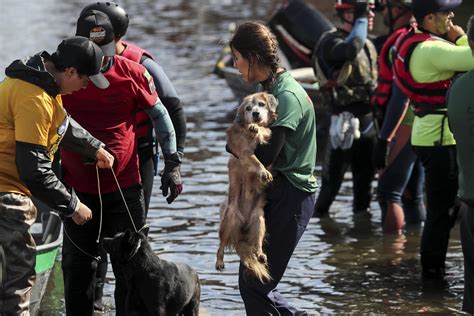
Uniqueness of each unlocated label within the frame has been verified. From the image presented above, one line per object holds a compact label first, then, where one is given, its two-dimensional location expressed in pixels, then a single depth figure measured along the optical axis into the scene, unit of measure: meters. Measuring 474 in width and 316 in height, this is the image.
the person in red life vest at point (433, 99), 16.41
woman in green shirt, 12.23
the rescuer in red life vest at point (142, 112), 14.92
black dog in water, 13.12
